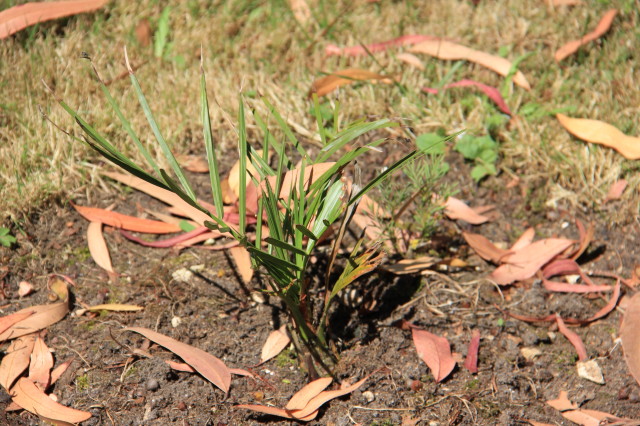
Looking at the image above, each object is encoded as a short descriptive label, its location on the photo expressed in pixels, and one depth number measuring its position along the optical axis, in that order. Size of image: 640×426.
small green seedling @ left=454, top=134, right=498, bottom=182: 5.32
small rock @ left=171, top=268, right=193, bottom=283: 4.53
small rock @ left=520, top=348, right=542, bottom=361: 4.33
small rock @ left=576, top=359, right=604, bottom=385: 4.19
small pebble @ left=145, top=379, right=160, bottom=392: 3.87
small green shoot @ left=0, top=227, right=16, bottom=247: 4.49
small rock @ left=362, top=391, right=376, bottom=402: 3.95
